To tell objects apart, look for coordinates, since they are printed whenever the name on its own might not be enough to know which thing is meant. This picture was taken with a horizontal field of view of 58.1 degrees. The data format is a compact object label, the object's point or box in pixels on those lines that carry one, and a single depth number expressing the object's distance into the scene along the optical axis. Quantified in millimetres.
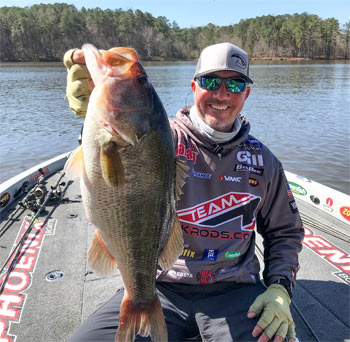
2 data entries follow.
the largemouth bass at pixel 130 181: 510
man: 731
